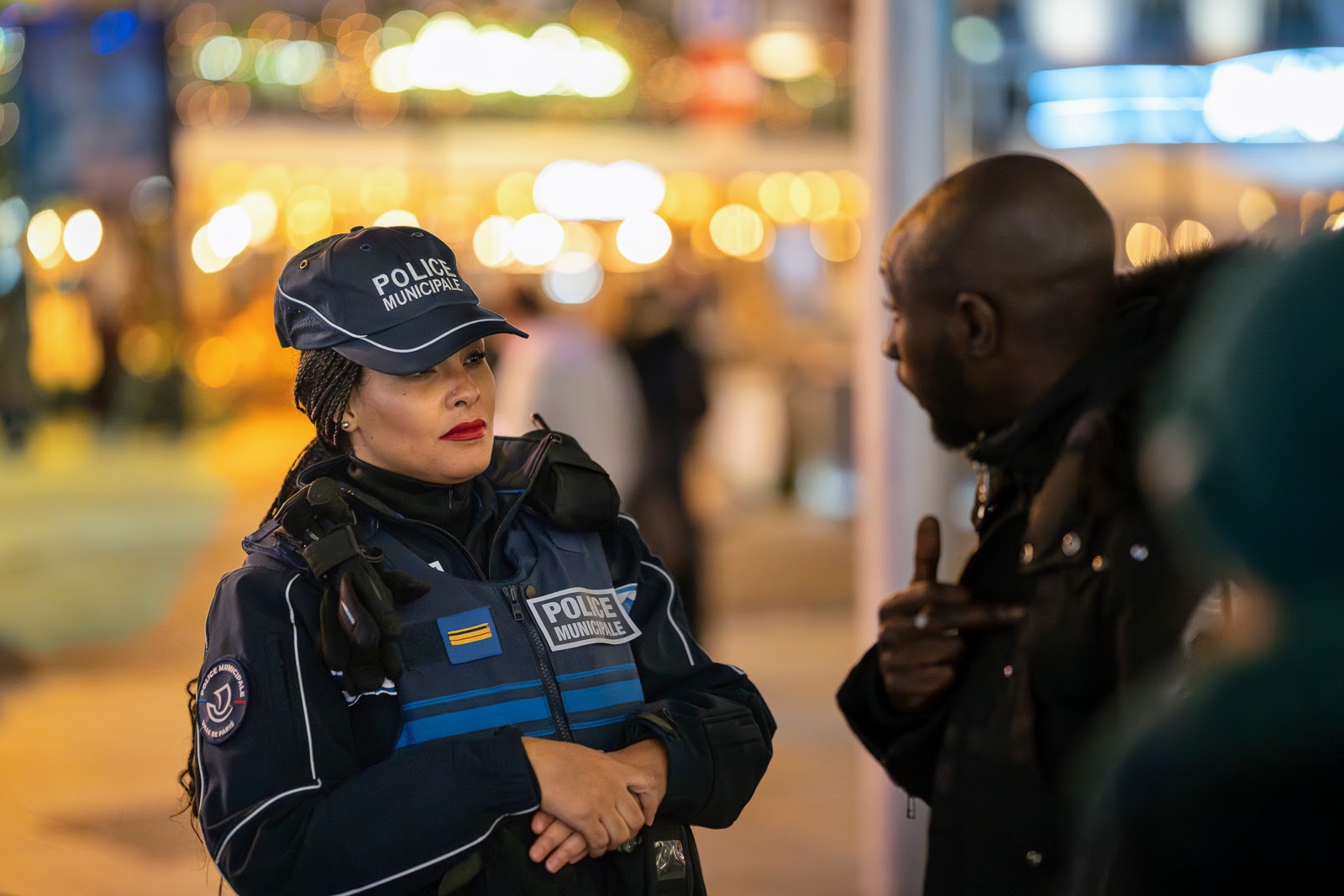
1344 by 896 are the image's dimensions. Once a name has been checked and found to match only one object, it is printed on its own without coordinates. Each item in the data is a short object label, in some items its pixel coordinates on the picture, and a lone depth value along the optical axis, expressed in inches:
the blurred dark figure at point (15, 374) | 464.4
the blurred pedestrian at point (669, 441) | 315.3
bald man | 80.7
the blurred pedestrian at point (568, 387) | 283.4
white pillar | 179.9
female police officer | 73.8
